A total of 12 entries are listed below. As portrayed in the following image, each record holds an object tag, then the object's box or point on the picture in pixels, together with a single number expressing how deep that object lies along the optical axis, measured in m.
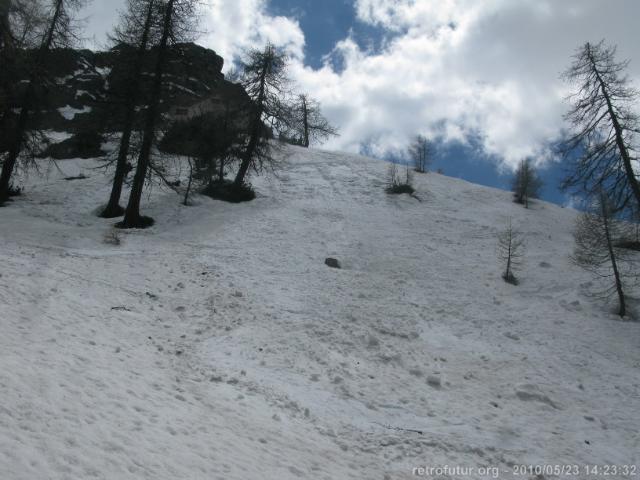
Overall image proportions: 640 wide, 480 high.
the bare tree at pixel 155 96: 18.16
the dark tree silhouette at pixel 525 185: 31.59
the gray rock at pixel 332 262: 16.27
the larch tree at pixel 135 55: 19.20
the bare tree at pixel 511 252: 16.69
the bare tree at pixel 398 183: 28.84
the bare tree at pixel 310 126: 47.30
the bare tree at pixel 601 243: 15.36
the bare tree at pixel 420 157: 39.85
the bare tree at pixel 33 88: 19.39
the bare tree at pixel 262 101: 25.83
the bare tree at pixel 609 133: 14.21
